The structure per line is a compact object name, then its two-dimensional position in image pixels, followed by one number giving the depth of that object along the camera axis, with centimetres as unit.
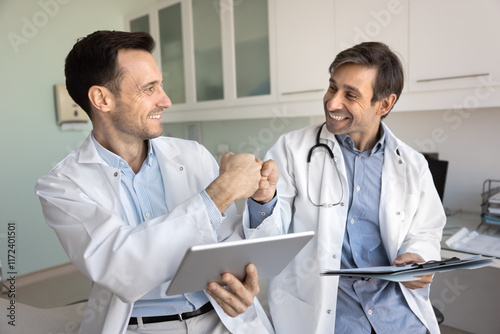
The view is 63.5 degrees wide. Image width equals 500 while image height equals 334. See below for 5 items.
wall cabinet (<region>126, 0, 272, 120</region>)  250
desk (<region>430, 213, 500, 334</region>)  220
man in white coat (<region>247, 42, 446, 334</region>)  127
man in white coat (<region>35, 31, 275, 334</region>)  94
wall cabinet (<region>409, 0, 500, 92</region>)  162
